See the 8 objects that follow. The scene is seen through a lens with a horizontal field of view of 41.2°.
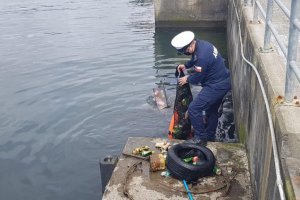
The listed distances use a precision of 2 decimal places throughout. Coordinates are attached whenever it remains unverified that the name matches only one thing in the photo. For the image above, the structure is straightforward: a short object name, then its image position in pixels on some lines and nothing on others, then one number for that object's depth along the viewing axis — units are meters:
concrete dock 5.36
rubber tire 5.58
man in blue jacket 7.05
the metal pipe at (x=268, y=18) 5.64
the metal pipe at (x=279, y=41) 4.29
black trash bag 8.11
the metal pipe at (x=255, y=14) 7.90
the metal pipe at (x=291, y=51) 3.82
